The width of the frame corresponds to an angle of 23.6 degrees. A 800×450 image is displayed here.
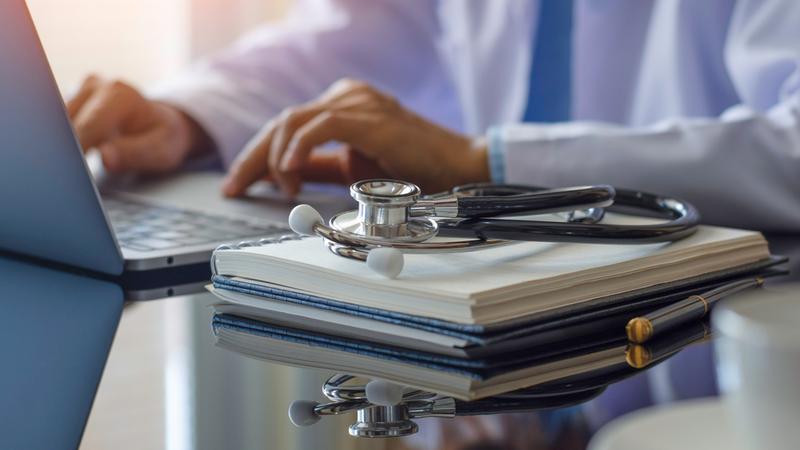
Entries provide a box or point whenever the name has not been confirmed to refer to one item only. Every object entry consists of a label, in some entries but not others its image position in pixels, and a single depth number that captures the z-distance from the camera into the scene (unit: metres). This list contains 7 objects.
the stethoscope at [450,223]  0.81
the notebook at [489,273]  0.76
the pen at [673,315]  0.78
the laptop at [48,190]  0.87
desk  0.72
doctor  1.08
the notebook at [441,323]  0.75
